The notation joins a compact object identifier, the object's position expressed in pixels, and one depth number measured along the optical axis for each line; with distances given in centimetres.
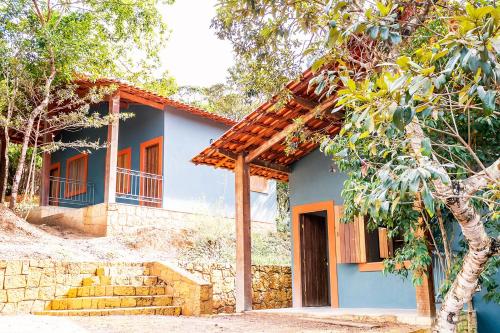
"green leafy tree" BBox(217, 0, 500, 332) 249
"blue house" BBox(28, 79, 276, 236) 1232
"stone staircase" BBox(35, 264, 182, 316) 720
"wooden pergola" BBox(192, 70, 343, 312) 729
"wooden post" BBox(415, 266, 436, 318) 621
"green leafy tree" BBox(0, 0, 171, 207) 1146
